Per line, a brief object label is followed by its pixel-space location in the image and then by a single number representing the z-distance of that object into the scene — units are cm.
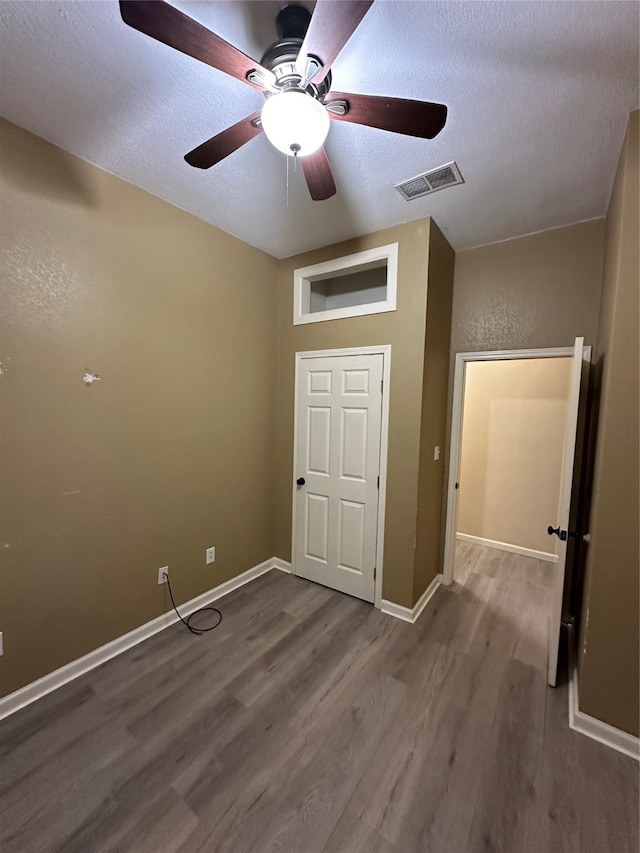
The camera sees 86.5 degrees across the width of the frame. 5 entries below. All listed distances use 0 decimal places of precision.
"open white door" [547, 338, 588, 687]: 185
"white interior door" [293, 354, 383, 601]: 267
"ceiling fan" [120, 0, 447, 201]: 90
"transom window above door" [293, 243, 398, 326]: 252
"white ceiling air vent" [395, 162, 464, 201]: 188
